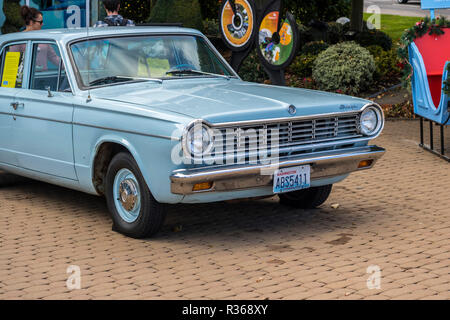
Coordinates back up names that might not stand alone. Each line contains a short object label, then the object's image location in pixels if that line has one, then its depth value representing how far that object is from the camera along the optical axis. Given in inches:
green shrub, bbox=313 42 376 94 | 618.2
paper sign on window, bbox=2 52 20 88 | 326.3
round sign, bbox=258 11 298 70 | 453.7
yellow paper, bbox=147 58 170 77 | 294.2
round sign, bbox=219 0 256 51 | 477.0
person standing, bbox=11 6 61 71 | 300.4
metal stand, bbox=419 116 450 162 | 412.8
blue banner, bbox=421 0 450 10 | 463.0
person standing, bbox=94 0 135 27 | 372.5
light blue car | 241.8
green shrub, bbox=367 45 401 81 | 649.6
